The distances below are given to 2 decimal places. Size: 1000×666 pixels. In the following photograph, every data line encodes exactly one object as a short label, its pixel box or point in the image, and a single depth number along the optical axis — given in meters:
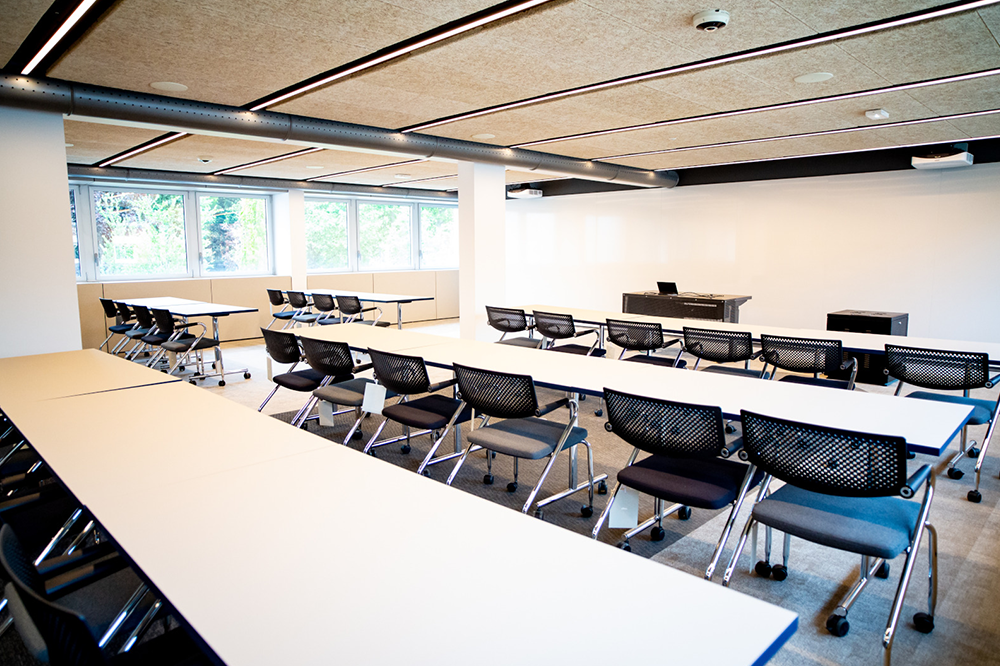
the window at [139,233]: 9.77
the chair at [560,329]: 5.76
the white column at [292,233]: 10.87
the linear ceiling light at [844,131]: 5.39
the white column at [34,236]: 4.09
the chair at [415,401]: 3.53
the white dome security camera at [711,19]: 2.97
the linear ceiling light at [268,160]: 7.14
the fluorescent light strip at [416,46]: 2.97
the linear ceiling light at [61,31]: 2.94
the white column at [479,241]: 7.49
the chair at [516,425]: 3.04
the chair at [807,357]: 4.25
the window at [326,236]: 12.20
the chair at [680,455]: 2.46
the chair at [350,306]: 8.49
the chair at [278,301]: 9.58
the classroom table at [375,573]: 1.11
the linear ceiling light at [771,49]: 2.98
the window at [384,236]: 12.88
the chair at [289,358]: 4.54
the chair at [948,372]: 3.68
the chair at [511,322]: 6.36
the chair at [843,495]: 2.07
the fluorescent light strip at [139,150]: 6.24
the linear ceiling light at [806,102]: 4.11
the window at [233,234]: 10.80
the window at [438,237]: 13.89
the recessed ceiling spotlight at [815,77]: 4.06
